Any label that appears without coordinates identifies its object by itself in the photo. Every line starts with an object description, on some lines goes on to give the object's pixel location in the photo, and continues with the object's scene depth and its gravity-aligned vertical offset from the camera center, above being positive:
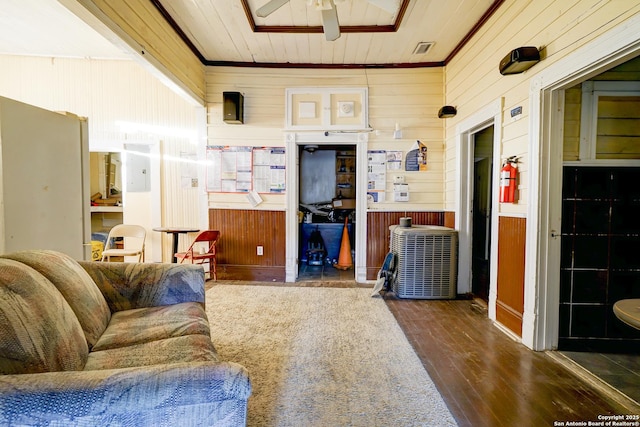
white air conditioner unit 3.58 -0.72
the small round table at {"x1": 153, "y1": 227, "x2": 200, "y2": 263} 3.92 -0.39
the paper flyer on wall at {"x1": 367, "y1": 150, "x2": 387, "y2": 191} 4.18 +0.47
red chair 3.88 -0.69
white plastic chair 4.14 -0.60
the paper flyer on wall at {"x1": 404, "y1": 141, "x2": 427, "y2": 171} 4.17 +0.61
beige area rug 1.64 -1.12
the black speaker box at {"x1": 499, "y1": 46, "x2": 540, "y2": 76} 2.33 +1.11
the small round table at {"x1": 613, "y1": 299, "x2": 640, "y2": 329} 1.34 -0.49
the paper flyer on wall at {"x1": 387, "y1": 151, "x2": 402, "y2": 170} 4.19 +0.57
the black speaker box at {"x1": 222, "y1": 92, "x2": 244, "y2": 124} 4.06 +1.25
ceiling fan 2.41 +1.55
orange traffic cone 5.23 -0.94
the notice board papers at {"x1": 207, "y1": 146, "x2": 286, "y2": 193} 4.25 +0.44
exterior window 2.40 +0.64
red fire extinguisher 2.64 +0.20
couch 0.76 -0.51
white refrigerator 1.87 +0.13
